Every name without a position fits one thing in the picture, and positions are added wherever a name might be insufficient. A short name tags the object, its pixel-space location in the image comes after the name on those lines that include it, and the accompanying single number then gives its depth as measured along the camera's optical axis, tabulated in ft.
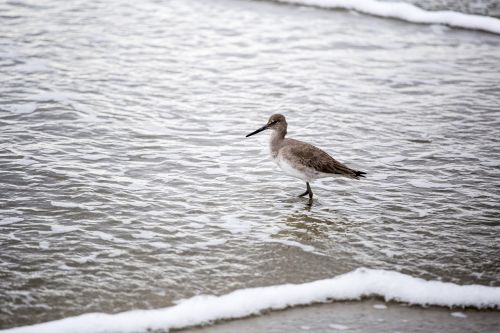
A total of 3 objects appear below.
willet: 44.50
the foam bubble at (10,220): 40.06
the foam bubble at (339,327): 32.32
